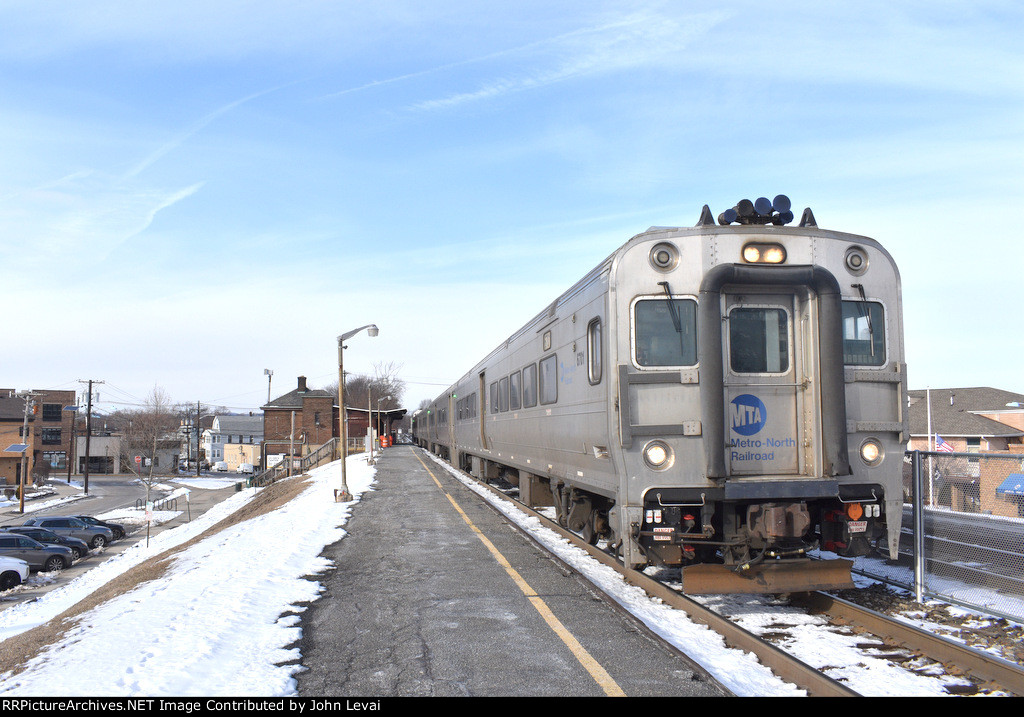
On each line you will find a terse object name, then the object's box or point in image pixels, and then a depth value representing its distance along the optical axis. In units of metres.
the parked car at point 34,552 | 26.69
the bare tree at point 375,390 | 79.43
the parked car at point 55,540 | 29.62
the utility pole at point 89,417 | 52.53
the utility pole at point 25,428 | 44.78
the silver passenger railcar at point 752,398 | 6.47
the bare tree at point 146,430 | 76.00
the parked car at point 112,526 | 35.06
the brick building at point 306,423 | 59.56
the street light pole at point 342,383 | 18.22
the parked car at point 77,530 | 32.78
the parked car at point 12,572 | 23.66
